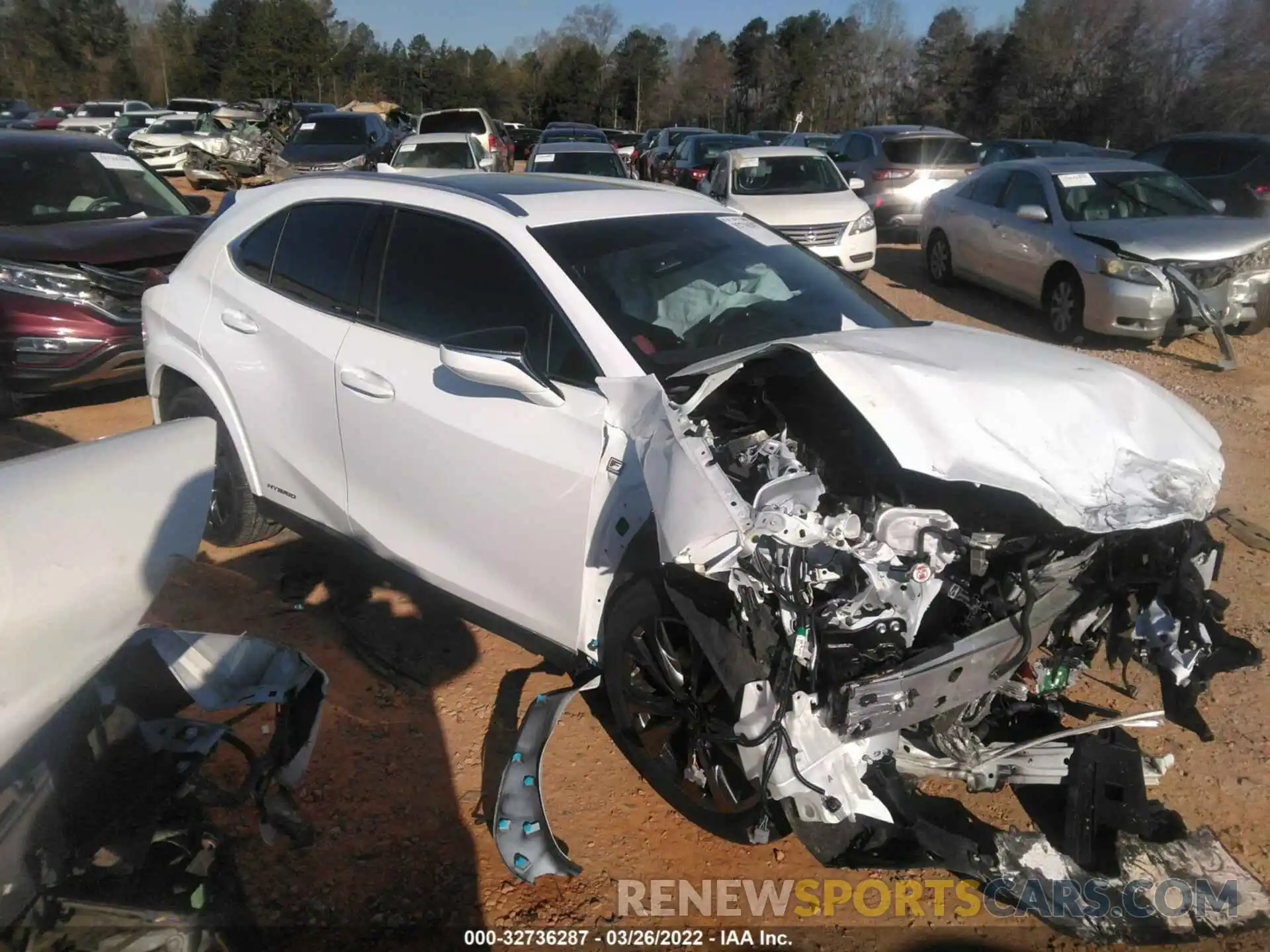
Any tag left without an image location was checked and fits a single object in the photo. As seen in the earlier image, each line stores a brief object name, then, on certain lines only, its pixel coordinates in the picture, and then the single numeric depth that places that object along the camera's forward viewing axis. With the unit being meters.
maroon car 6.52
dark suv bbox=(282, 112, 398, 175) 18.16
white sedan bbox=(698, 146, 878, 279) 10.98
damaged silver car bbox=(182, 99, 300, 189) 23.17
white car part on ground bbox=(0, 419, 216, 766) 1.85
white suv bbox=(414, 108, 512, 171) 20.73
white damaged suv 2.50
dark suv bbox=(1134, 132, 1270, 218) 12.08
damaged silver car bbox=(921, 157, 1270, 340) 8.34
